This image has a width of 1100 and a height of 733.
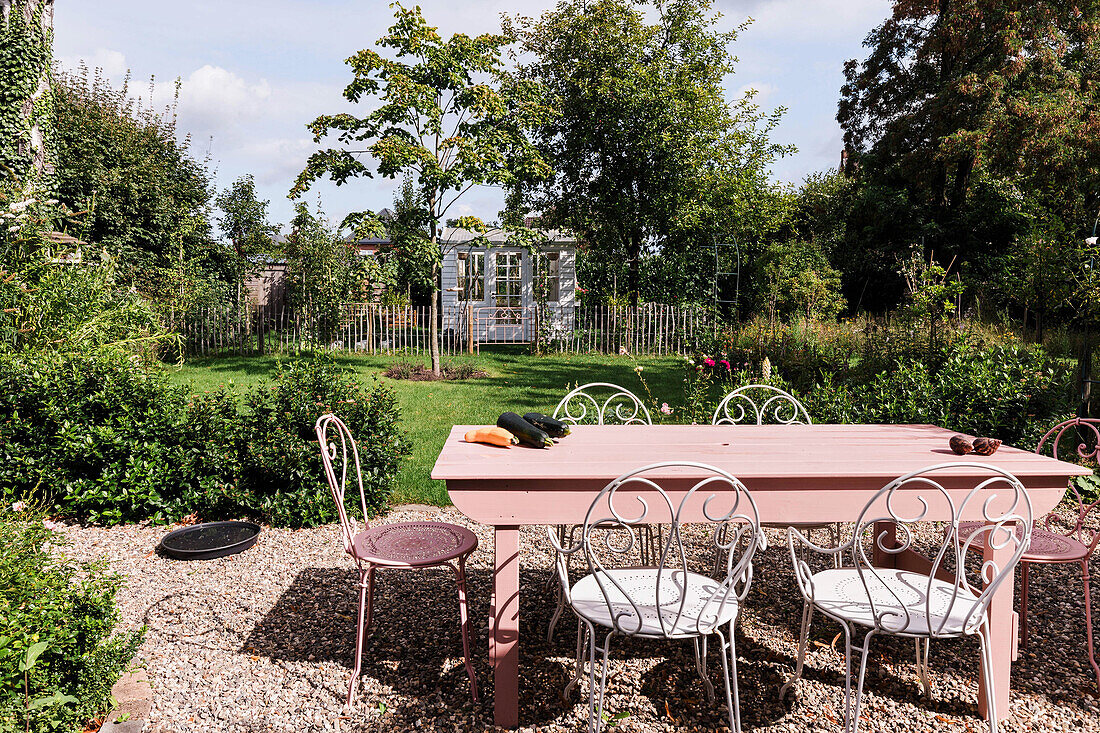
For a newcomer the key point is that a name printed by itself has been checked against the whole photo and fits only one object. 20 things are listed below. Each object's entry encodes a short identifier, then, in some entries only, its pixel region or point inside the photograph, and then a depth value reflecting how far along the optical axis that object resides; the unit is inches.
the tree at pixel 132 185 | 469.7
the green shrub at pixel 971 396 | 194.2
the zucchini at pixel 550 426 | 118.7
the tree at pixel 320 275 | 455.2
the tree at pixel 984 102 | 559.2
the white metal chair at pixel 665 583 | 83.1
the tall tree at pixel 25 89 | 326.3
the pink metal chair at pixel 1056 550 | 106.0
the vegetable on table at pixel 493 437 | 111.3
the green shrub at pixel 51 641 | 77.5
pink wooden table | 91.0
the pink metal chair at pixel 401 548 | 102.7
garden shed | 599.8
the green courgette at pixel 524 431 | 110.2
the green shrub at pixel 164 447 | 170.6
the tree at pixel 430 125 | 402.9
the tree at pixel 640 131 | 571.5
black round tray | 151.2
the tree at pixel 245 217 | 635.5
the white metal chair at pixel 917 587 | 84.0
